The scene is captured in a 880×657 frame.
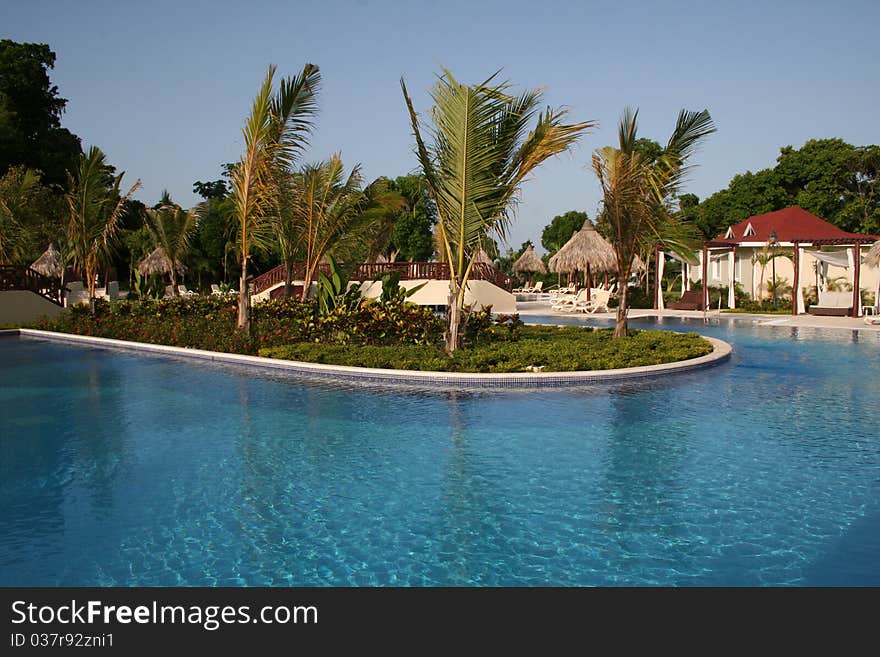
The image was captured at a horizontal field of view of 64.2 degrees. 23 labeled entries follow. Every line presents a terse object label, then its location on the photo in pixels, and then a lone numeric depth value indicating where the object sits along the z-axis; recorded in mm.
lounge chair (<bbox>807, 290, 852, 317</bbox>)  25411
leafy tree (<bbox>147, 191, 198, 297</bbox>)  36312
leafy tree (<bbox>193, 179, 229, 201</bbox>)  63500
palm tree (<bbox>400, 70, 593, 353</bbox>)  11930
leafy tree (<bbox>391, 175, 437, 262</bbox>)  47812
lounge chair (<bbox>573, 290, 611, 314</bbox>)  28297
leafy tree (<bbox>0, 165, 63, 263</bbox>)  26141
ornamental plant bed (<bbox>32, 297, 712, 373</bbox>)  12469
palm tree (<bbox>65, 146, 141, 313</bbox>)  19531
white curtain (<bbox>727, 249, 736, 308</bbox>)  30031
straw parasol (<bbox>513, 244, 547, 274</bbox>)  51688
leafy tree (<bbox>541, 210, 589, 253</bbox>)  69875
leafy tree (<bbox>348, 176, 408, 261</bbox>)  20969
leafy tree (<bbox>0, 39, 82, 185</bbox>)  37688
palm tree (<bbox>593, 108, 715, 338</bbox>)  15172
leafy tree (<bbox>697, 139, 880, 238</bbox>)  43750
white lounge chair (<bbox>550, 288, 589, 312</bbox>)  29089
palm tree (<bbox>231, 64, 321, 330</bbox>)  14828
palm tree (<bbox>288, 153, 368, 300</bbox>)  19688
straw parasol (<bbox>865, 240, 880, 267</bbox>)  22859
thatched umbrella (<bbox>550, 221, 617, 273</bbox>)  32344
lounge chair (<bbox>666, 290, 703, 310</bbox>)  30406
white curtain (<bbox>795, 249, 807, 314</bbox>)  26897
